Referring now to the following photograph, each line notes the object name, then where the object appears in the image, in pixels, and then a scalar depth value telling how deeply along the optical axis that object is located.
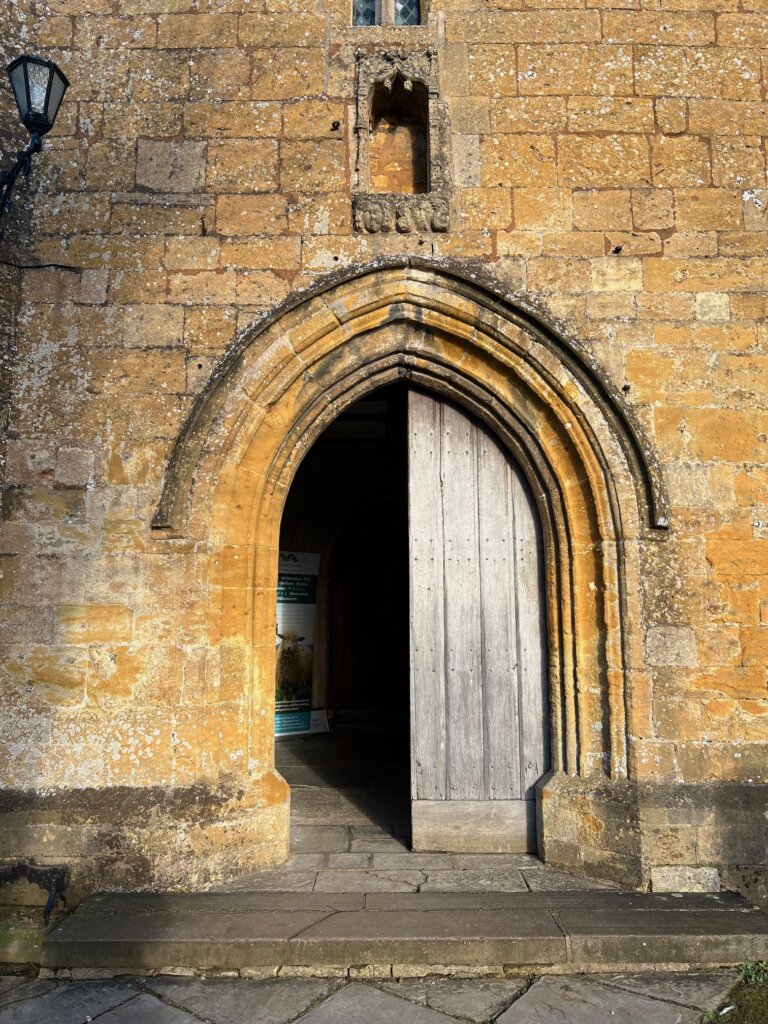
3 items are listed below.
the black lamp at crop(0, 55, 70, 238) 3.33
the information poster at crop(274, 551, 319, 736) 7.07
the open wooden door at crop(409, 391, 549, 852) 3.95
